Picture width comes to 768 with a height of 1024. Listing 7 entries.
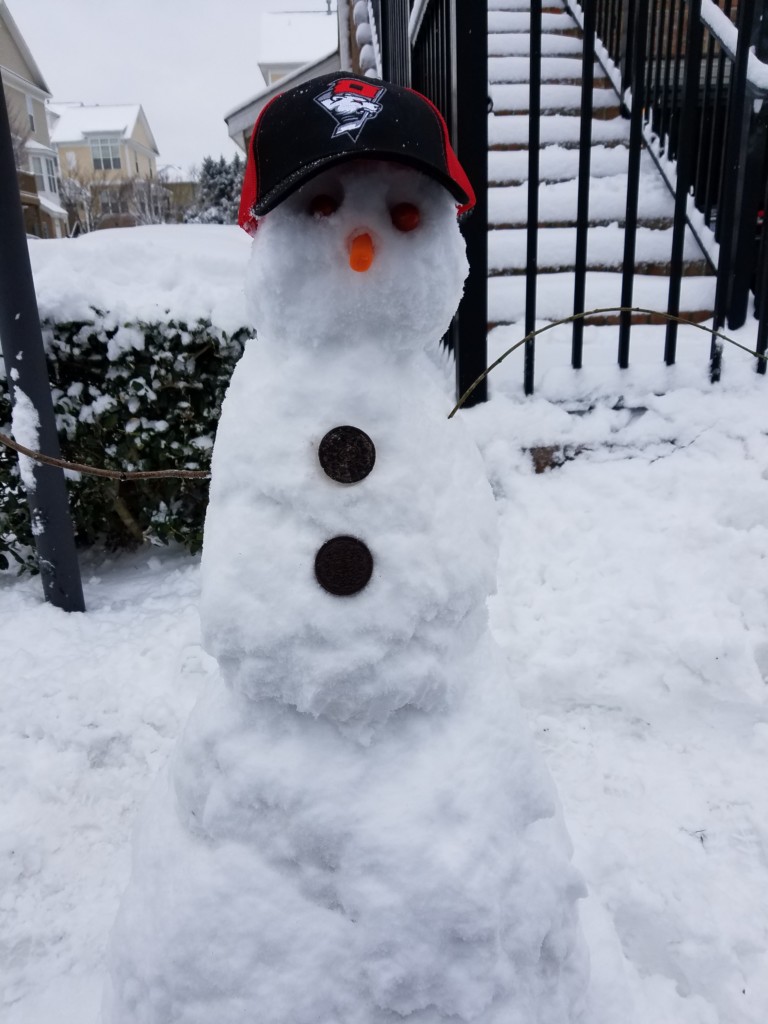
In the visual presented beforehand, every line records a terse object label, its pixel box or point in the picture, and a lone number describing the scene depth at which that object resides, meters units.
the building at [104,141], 45.50
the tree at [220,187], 26.33
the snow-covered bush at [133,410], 2.99
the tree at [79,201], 31.44
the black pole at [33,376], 2.70
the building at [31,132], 24.25
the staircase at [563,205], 3.62
